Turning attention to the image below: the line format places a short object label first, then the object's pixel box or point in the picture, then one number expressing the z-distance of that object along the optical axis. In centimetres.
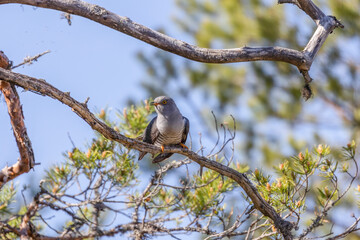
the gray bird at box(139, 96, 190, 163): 957
